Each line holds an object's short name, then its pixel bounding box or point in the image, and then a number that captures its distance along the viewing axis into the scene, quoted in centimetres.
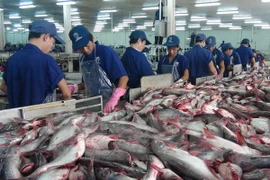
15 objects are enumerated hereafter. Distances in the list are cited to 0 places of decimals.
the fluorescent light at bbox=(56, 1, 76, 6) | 1497
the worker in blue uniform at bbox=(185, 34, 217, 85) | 635
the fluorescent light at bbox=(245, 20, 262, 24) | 2522
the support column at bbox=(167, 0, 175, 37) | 841
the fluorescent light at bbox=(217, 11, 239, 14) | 1906
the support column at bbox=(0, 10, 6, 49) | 1739
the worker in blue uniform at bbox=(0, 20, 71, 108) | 299
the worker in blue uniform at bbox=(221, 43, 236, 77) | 830
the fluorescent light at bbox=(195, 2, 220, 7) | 1496
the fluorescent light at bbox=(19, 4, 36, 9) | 1649
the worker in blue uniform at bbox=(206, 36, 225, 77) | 798
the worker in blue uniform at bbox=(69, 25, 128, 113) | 349
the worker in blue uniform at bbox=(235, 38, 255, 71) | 925
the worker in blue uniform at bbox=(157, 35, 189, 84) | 558
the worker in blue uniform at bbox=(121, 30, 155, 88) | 447
